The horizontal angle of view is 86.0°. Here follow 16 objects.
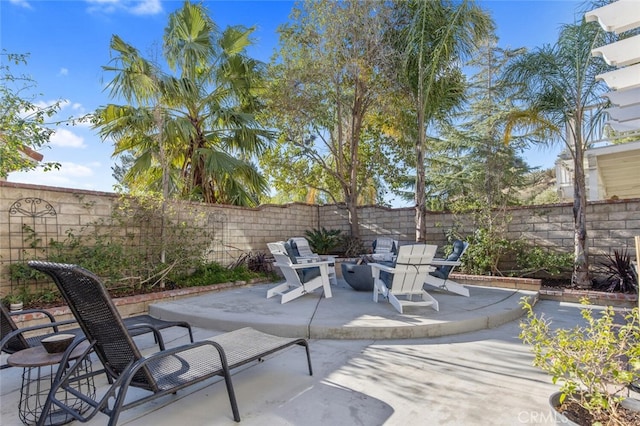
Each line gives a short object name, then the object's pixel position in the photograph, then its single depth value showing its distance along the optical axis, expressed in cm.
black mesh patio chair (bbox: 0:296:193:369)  252
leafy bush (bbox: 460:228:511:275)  702
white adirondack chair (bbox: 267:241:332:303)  556
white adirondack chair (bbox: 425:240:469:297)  574
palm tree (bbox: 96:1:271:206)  741
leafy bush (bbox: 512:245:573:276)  664
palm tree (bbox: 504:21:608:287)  607
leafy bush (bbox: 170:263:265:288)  662
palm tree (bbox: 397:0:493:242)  716
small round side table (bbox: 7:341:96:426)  215
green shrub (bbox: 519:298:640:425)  160
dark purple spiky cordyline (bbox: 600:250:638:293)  577
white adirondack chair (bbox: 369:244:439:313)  466
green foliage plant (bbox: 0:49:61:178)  485
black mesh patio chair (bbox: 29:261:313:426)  195
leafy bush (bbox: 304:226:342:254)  962
